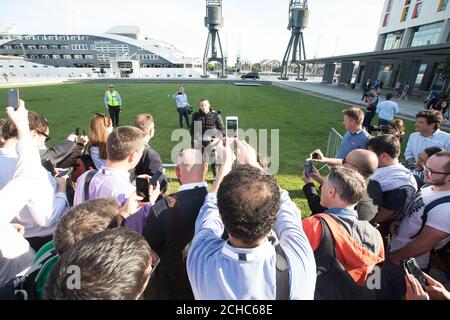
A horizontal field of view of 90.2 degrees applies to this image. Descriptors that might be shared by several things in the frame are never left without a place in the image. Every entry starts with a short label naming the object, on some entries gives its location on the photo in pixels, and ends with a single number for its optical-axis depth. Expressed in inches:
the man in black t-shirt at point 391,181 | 93.9
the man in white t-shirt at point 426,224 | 77.9
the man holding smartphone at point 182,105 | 398.9
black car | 1817.2
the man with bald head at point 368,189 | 84.5
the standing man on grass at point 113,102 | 384.2
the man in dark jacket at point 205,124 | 232.4
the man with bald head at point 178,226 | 70.0
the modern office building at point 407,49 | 798.2
